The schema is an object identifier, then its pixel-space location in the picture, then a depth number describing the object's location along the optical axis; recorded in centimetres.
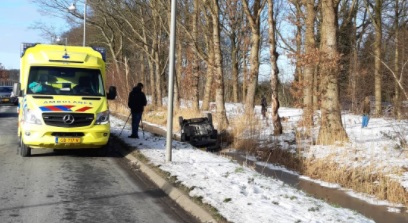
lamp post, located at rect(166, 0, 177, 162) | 1005
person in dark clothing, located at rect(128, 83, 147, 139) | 1511
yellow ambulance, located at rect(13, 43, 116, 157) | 1037
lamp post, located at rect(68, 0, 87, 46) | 3100
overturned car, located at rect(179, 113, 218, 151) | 1580
